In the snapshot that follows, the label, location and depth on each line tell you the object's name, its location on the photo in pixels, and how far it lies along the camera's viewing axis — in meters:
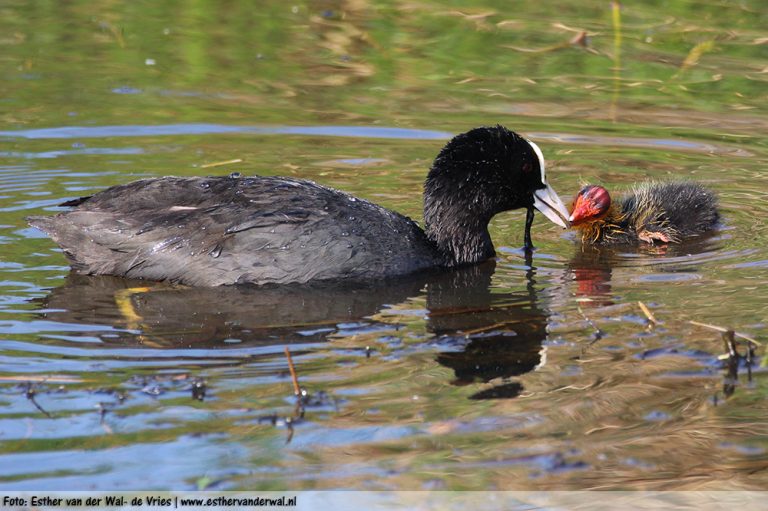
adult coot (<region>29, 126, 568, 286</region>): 12.51
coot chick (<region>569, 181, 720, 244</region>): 14.53
